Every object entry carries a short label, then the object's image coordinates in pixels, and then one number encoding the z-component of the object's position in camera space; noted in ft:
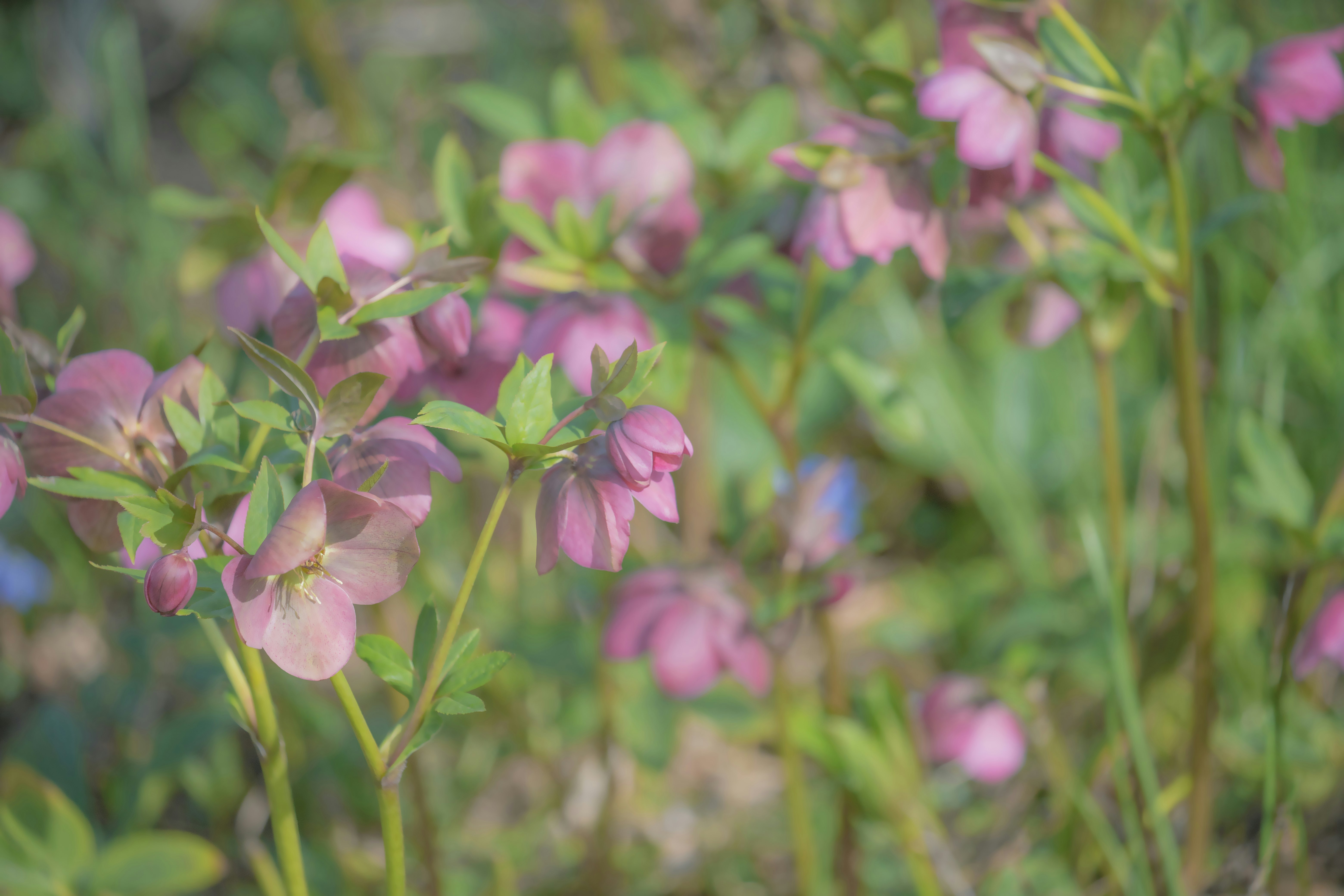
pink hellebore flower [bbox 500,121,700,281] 4.29
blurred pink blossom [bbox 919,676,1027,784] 4.46
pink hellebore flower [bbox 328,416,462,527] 3.73
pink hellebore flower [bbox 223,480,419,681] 3.65
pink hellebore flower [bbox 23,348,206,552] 3.77
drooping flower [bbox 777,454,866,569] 4.34
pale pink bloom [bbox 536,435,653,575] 3.69
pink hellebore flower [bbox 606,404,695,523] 3.65
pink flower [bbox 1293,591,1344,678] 4.08
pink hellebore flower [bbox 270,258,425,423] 3.84
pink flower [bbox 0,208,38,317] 4.25
